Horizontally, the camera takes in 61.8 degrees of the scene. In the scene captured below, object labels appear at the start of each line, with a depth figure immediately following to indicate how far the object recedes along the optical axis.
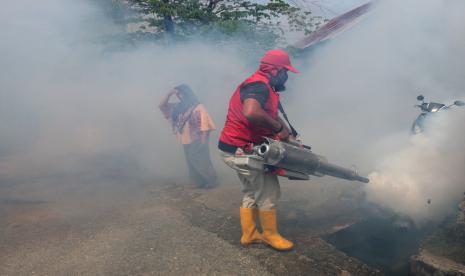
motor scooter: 5.36
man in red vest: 3.20
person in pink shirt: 5.64
